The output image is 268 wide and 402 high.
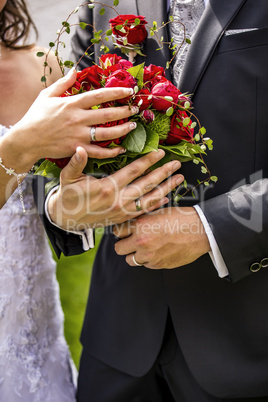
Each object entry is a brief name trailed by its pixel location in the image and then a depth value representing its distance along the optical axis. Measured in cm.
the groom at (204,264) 184
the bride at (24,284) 199
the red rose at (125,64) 179
